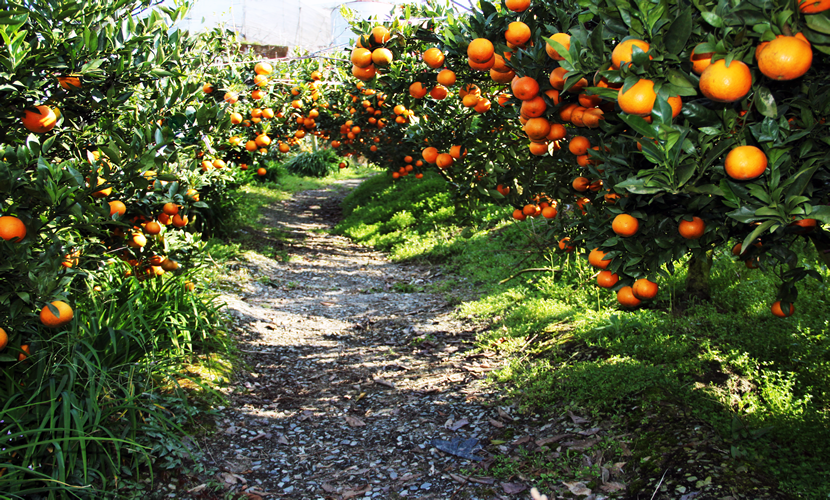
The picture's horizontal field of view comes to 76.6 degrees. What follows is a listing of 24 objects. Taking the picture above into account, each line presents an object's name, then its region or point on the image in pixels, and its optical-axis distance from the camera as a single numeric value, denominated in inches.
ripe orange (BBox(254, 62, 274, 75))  244.2
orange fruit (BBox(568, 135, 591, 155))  87.2
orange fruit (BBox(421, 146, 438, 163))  144.7
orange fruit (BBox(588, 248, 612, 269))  87.6
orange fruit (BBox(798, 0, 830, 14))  52.0
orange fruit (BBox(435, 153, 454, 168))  142.5
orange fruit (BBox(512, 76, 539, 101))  86.1
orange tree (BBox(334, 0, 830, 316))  56.4
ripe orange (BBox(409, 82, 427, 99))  125.3
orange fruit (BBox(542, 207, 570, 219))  131.4
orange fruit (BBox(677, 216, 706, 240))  69.3
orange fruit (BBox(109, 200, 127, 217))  107.6
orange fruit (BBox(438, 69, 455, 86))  115.3
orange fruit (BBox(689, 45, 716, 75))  60.4
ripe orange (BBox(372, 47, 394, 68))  112.3
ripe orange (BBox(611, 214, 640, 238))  70.9
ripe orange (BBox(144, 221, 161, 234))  132.0
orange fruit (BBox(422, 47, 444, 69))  112.0
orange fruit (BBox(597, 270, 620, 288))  89.0
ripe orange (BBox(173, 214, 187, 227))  147.2
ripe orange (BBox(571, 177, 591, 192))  104.3
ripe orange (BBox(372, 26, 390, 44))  112.7
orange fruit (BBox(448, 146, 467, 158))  142.8
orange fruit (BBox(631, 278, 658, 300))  75.9
